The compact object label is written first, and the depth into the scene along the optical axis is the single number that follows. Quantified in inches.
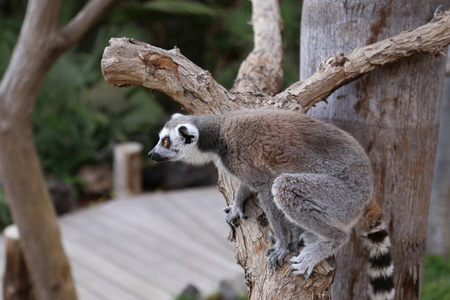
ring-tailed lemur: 85.1
